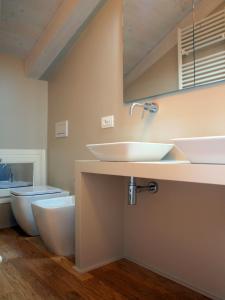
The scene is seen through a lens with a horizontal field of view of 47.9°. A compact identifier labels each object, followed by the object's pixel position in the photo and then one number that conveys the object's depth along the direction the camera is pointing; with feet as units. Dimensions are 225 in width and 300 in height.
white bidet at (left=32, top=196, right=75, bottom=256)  6.00
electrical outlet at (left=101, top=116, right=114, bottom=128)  6.77
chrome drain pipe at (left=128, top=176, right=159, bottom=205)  5.16
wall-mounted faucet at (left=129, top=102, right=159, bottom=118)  5.57
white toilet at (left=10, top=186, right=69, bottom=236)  7.35
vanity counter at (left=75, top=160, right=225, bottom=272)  5.05
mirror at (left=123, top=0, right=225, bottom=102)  4.71
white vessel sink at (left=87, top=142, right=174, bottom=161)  4.30
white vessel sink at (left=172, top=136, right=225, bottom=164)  2.99
